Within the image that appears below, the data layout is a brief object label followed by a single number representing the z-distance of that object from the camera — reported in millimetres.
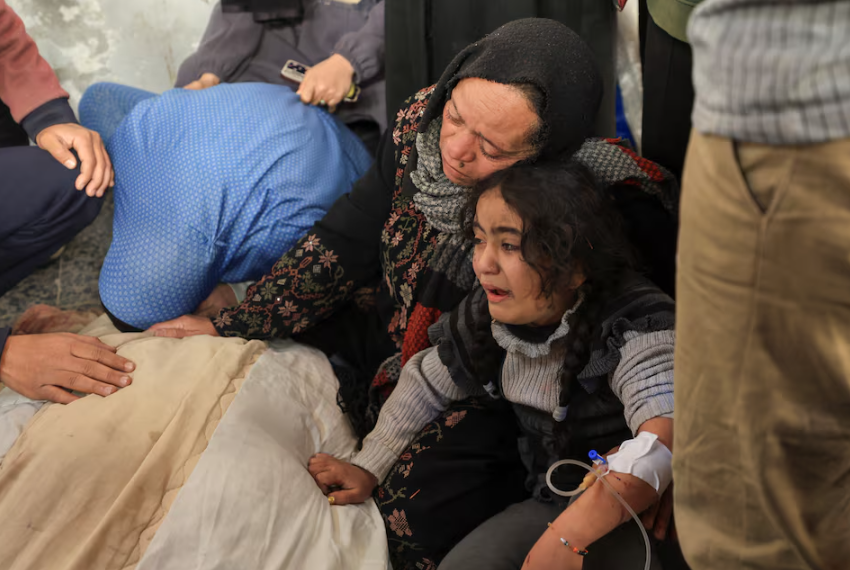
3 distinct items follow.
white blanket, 952
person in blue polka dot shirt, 1327
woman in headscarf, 1001
